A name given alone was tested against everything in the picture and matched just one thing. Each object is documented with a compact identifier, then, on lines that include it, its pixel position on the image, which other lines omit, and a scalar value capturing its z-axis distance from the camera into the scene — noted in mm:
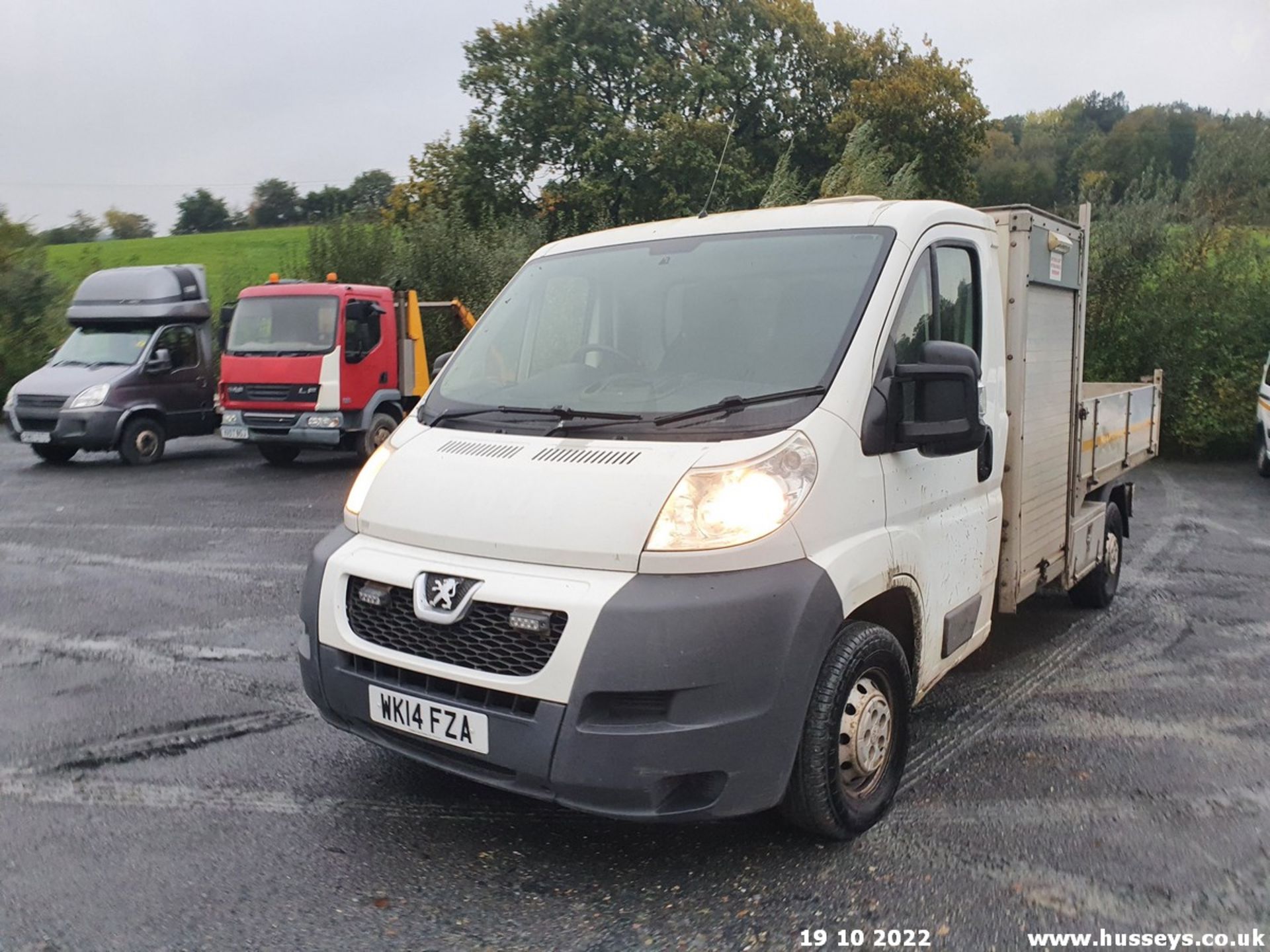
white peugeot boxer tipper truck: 3021
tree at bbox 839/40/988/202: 35156
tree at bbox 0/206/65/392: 22891
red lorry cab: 13734
